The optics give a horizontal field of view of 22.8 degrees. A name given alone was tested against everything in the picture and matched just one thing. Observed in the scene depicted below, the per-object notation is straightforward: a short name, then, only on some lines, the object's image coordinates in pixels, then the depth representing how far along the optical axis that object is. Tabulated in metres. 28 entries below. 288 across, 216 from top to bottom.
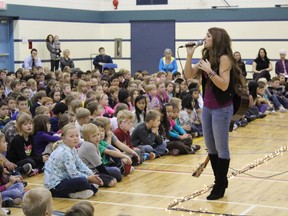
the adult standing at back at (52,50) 20.23
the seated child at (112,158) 8.45
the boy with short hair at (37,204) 4.35
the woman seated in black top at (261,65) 18.91
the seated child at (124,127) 9.35
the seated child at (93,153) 7.95
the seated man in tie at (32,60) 18.83
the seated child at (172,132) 10.53
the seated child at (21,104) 10.42
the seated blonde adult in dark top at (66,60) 20.36
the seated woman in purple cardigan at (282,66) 19.16
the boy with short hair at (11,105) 10.55
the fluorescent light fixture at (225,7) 22.15
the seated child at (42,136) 8.84
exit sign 18.86
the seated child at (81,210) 4.04
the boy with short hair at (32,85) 12.95
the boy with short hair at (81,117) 9.14
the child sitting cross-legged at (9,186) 7.02
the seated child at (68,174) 7.31
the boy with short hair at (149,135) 9.85
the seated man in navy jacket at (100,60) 21.48
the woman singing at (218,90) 6.91
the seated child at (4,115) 9.93
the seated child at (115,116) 9.91
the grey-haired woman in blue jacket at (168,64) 18.05
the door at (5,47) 19.46
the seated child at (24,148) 8.53
